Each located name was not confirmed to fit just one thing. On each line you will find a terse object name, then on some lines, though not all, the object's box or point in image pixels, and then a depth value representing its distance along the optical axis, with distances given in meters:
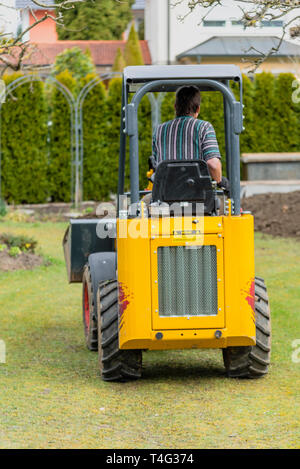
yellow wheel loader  10.62
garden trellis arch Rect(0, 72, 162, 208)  32.66
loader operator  11.20
